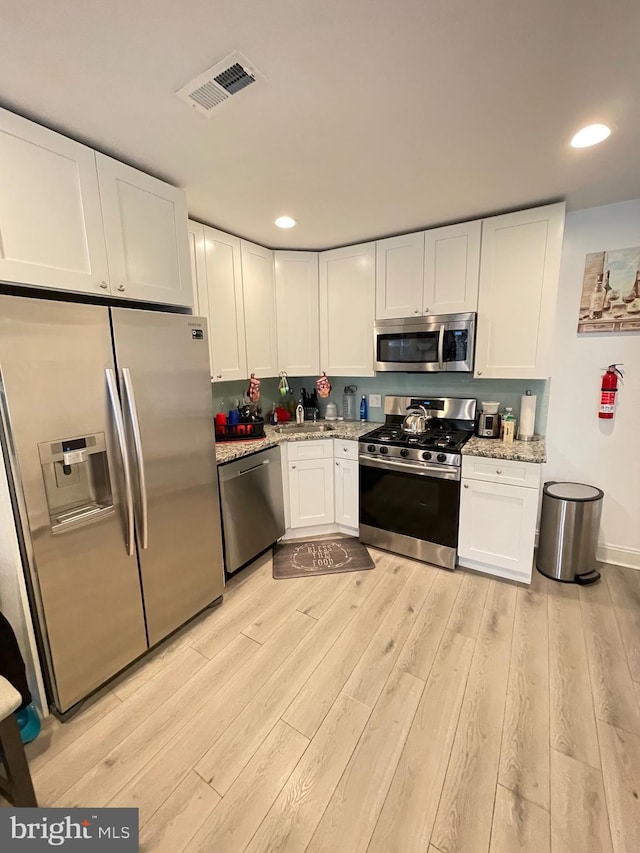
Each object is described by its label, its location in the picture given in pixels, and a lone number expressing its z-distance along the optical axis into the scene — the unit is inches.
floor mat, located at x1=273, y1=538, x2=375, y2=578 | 106.1
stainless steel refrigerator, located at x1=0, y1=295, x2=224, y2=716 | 54.2
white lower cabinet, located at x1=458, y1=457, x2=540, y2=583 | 91.4
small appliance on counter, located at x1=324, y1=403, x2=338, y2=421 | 143.0
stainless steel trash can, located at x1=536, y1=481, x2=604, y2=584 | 95.3
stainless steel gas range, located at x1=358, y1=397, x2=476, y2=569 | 100.7
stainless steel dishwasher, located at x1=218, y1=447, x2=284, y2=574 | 95.0
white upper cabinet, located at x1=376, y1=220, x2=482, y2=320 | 101.3
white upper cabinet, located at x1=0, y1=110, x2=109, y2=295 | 53.9
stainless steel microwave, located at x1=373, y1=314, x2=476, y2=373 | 104.0
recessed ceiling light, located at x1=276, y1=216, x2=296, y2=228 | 97.6
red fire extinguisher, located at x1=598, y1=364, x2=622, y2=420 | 98.2
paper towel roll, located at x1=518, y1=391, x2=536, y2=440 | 102.7
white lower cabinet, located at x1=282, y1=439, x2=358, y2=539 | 116.3
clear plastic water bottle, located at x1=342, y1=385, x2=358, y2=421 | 140.5
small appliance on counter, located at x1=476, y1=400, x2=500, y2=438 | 107.7
